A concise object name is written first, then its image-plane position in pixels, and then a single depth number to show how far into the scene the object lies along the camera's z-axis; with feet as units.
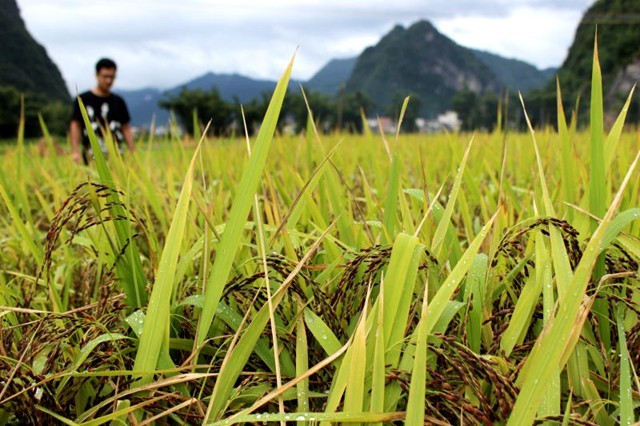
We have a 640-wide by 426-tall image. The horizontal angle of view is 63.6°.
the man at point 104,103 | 14.06
